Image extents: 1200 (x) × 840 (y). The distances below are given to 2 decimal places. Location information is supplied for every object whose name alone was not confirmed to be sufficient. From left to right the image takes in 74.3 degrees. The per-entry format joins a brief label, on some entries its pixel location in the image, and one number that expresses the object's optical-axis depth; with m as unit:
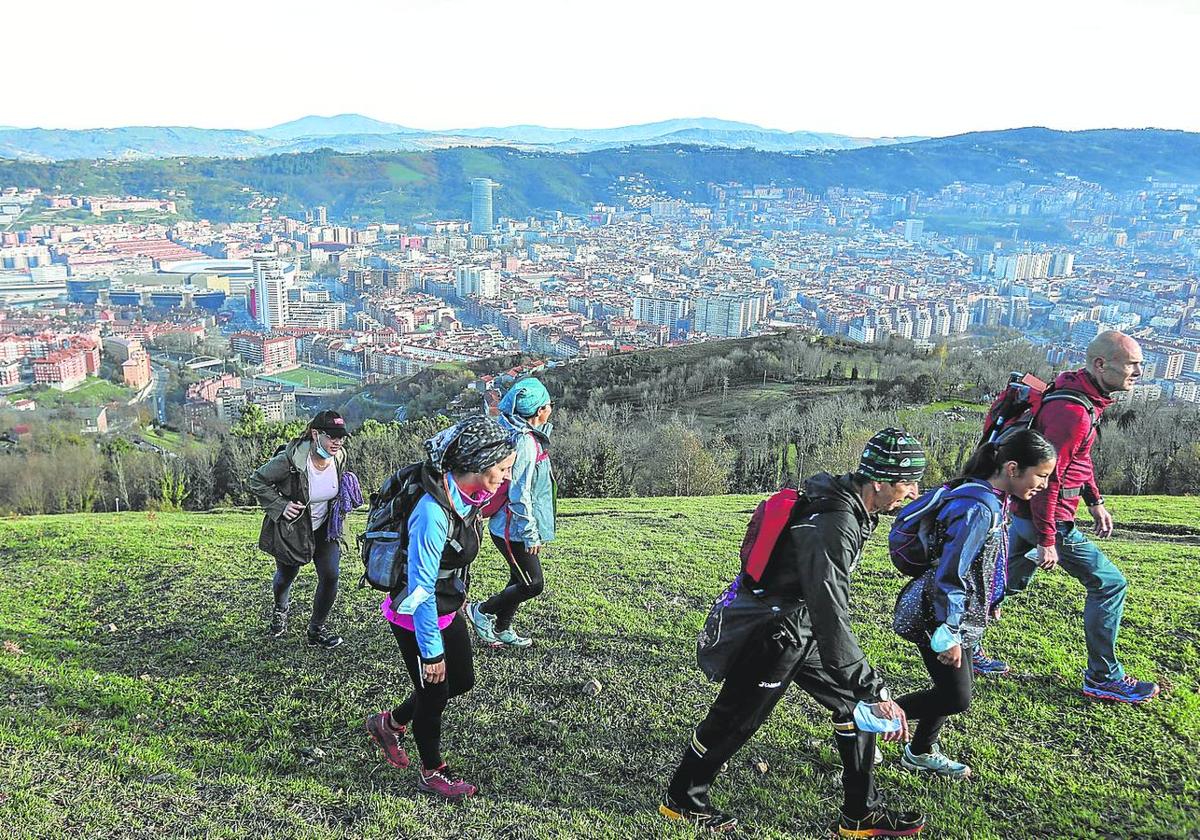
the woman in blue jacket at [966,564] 3.67
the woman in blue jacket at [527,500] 5.41
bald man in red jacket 4.69
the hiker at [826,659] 3.34
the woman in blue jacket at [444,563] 3.71
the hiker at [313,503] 5.79
